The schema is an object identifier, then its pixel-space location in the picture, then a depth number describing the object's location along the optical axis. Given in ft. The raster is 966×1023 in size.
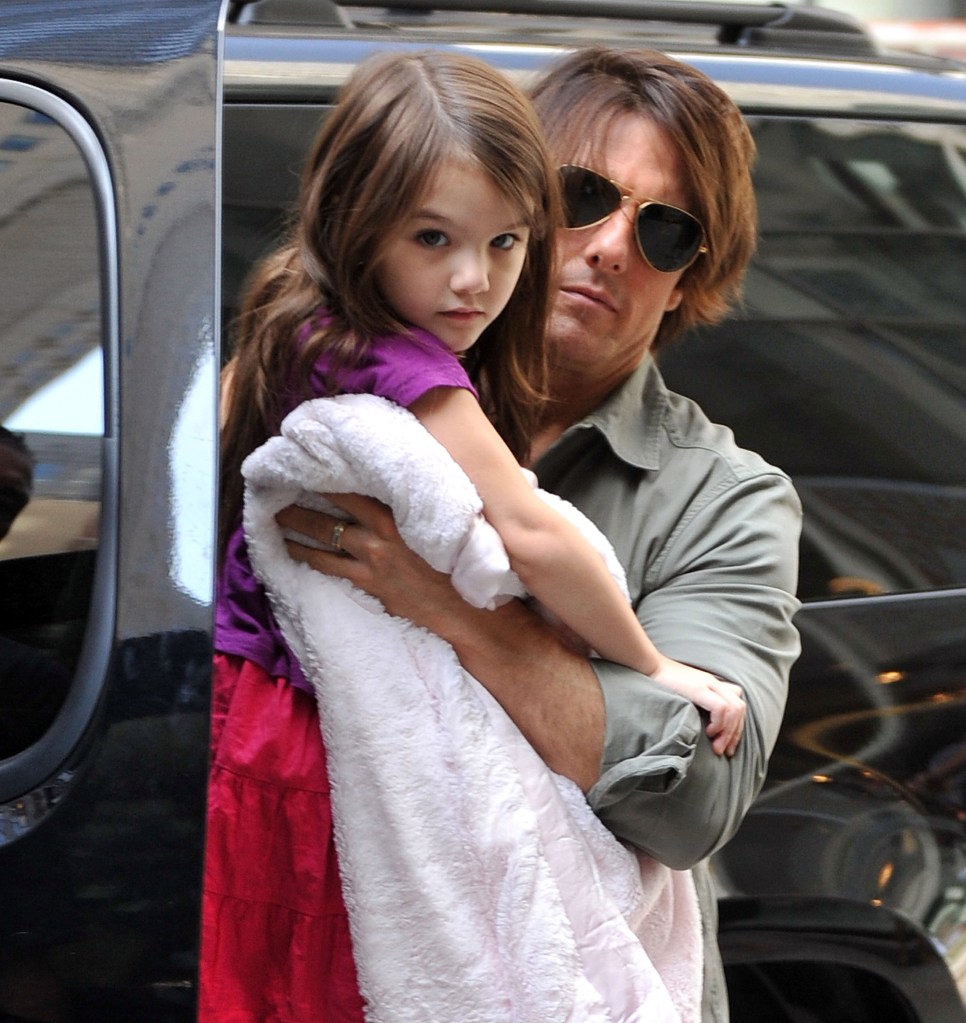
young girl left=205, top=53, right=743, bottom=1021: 8.06
